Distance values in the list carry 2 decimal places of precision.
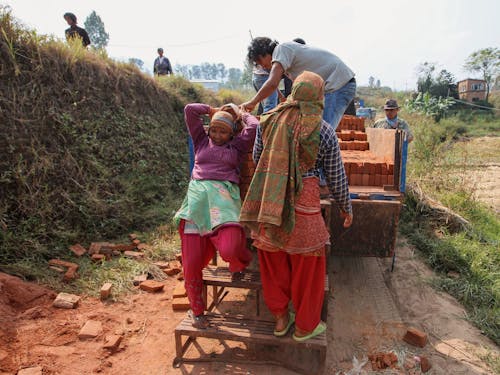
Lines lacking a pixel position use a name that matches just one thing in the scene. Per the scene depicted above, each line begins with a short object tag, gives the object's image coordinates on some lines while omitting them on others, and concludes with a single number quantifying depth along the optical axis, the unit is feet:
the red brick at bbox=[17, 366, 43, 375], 7.80
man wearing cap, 17.31
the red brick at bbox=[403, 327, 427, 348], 9.30
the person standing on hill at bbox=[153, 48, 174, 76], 36.96
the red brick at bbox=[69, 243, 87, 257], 13.57
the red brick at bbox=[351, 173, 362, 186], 11.49
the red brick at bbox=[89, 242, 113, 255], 13.92
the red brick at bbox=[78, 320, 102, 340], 9.41
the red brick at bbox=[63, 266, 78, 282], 12.00
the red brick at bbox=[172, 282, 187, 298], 11.21
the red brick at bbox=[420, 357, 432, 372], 8.49
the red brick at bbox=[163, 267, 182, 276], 13.30
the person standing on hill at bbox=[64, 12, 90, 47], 23.30
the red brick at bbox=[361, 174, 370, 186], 11.43
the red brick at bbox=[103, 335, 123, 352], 9.01
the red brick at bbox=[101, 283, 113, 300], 11.27
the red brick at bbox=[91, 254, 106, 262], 13.47
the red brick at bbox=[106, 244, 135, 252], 14.26
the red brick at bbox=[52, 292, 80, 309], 10.61
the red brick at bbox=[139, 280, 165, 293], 12.03
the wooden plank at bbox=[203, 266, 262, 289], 8.73
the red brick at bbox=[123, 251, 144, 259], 14.08
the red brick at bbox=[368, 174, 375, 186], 11.37
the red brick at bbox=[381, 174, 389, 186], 11.22
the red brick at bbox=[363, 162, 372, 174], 11.37
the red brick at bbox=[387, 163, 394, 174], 11.07
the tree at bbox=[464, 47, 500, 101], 108.58
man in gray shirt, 10.07
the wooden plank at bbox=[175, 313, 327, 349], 7.75
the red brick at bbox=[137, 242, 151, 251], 14.96
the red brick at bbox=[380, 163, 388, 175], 11.20
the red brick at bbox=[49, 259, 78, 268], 12.63
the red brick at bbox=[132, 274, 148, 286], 12.44
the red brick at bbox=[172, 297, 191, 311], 10.88
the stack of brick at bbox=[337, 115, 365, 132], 17.16
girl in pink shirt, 8.40
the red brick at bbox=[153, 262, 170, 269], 13.60
